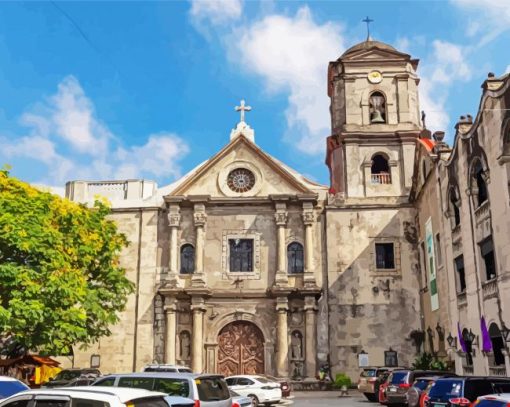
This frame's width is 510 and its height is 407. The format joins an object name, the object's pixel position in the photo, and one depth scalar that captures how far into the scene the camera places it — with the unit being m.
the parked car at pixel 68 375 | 23.31
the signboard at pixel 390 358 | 31.97
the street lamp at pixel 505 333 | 19.77
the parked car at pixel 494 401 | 8.68
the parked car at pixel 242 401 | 14.55
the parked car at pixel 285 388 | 26.45
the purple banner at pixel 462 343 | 24.28
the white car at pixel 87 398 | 7.94
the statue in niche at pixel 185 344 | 32.67
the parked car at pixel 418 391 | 14.84
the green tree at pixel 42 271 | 20.14
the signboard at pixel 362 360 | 31.83
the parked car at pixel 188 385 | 11.98
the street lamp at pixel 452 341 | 25.27
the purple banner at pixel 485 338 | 21.44
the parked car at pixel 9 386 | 12.35
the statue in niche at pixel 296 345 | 32.22
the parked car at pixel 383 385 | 20.95
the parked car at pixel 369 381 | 24.30
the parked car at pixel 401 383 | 19.81
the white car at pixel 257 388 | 22.49
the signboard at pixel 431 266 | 28.83
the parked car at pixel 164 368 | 23.09
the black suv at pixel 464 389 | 12.41
